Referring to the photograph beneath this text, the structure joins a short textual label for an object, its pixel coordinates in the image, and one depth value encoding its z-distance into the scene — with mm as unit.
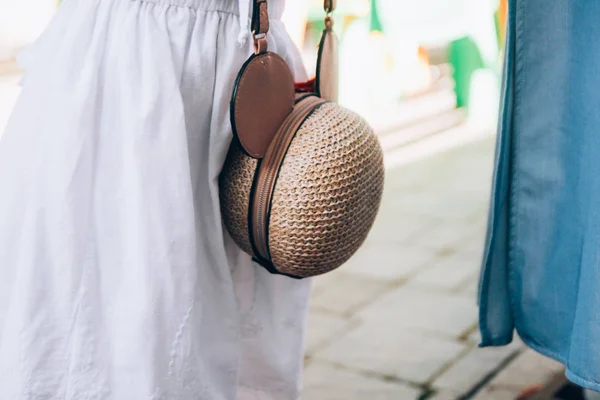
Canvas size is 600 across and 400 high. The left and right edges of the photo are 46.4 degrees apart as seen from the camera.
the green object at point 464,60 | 4612
